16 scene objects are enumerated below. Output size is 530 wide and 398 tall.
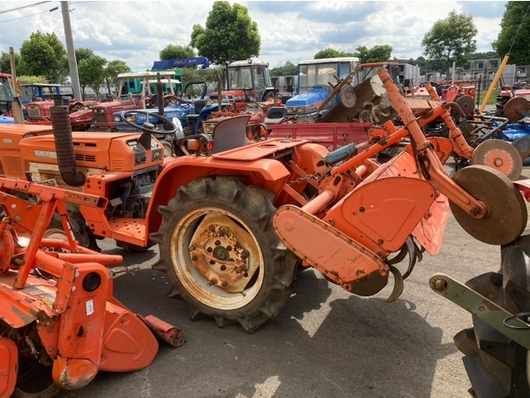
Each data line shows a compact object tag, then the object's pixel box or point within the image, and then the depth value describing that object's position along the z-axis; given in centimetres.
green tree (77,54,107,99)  3469
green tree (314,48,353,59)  5233
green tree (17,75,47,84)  2832
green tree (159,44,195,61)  4884
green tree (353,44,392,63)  4788
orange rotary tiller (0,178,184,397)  217
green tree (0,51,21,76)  4006
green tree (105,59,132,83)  4575
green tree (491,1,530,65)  2786
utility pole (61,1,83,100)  1471
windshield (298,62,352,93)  1207
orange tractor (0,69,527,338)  233
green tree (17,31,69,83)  3284
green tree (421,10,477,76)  3606
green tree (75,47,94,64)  4108
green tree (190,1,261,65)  3350
